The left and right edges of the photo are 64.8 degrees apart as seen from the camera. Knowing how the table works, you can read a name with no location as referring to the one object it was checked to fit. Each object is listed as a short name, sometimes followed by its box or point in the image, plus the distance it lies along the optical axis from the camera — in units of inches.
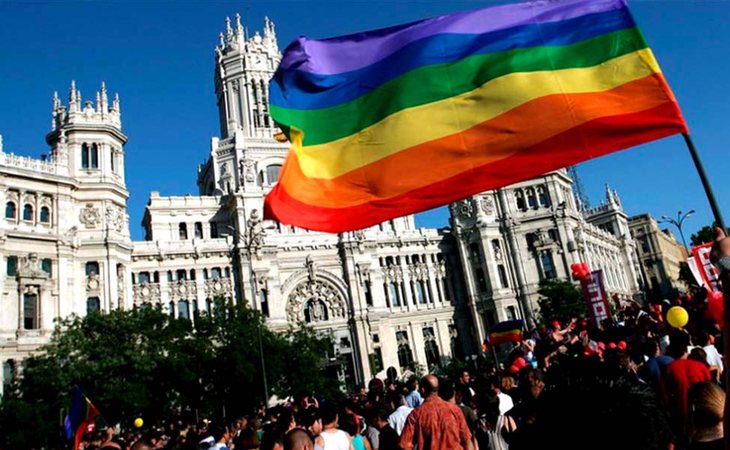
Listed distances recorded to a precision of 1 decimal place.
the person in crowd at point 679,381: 270.5
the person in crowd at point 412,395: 495.5
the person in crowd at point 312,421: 321.7
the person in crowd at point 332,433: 294.5
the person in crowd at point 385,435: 330.6
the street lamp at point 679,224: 1852.9
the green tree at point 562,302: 1963.6
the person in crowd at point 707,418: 155.4
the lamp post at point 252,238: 2100.1
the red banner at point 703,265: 592.7
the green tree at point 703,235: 3878.0
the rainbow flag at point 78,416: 701.3
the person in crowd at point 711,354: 345.9
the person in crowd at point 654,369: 327.6
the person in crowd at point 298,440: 208.4
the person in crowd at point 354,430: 336.8
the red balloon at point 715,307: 467.4
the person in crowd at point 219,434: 406.0
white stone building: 1665.8
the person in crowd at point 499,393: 340.6
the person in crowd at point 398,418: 369.1
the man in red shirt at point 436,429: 279.4
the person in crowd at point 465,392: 436.5
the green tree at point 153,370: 1190.9
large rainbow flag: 263.0
